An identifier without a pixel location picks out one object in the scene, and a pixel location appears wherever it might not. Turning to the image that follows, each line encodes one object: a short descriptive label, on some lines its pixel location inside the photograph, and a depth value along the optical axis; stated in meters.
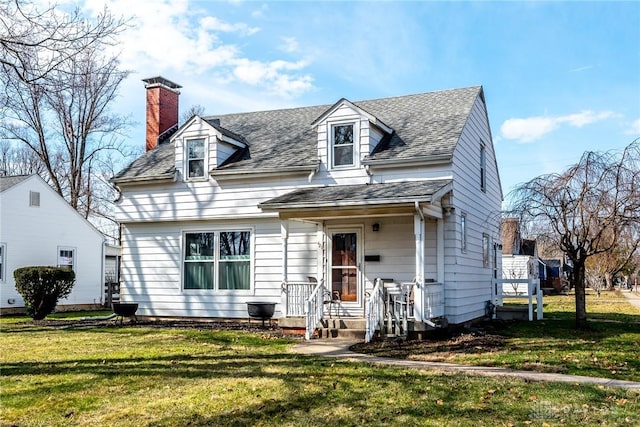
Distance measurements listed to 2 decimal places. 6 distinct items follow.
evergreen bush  19.64
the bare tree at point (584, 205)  14.62
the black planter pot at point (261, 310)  14.91
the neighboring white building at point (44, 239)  22.75
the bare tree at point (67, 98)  10.91
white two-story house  14.33
